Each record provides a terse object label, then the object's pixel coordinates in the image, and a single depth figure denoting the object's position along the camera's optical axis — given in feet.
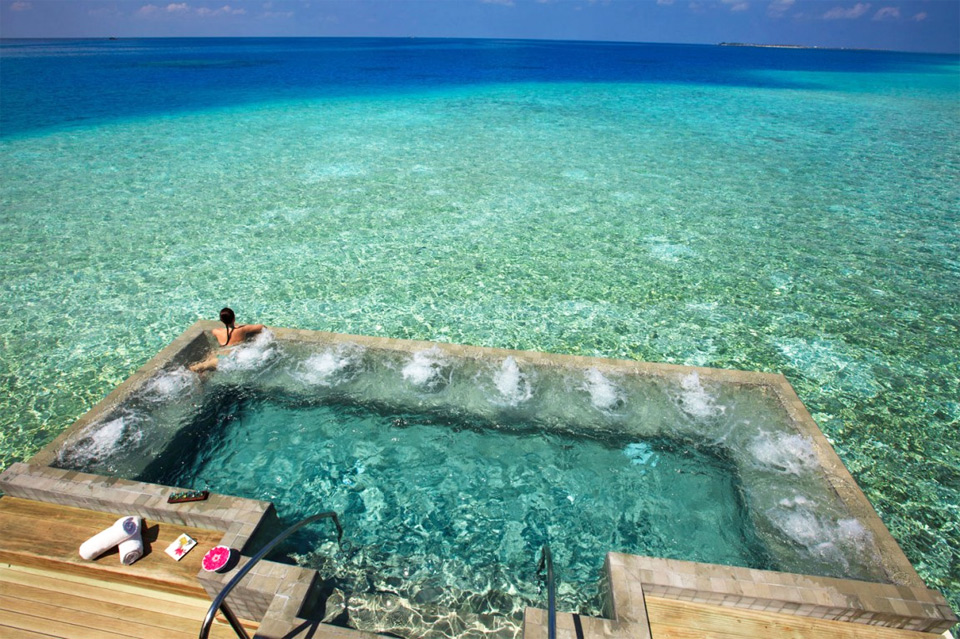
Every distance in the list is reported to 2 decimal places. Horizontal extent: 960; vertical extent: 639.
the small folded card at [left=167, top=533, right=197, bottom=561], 13.37
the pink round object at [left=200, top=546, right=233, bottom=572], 12.36
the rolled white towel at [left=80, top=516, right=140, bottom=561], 13.10
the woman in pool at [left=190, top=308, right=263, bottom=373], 22.38
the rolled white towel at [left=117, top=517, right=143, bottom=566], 13.06
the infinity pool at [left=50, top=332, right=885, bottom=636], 15.14
